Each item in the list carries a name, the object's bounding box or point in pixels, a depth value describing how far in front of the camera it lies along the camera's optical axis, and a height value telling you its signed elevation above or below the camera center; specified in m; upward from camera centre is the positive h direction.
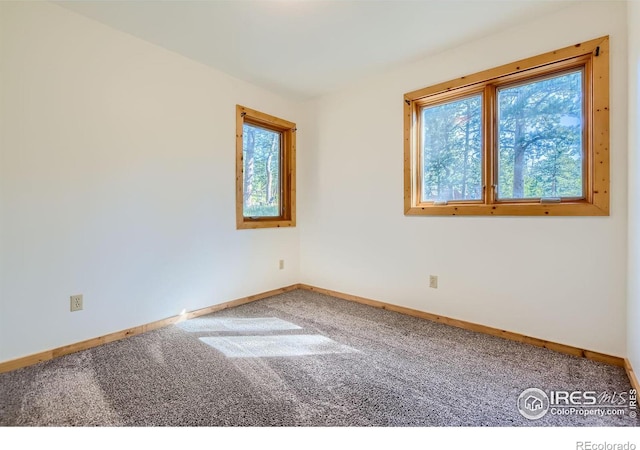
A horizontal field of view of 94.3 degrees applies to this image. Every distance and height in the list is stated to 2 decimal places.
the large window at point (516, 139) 2.02 +0.66
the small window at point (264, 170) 3.24 +0.63
